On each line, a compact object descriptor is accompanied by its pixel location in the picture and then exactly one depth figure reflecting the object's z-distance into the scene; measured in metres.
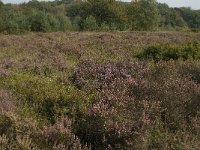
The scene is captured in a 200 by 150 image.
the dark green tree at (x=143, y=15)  61.94
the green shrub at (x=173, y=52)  11.49
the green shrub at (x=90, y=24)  43.41
